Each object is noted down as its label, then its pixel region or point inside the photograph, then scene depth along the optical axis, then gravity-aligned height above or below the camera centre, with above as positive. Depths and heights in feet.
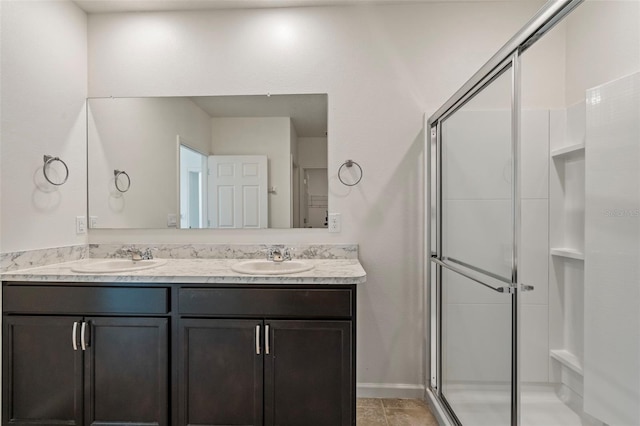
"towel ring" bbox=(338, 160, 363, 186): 6.98 +0.94
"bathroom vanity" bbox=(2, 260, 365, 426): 5.04 -2.20
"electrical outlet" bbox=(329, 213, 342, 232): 6.99 -0.23
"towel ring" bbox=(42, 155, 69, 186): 6.18 +0.95
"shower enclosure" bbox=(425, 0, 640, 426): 4.33 -0.33
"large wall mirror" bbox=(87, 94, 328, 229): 7.04 +1.12
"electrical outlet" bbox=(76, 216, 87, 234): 6.99 -0.27
